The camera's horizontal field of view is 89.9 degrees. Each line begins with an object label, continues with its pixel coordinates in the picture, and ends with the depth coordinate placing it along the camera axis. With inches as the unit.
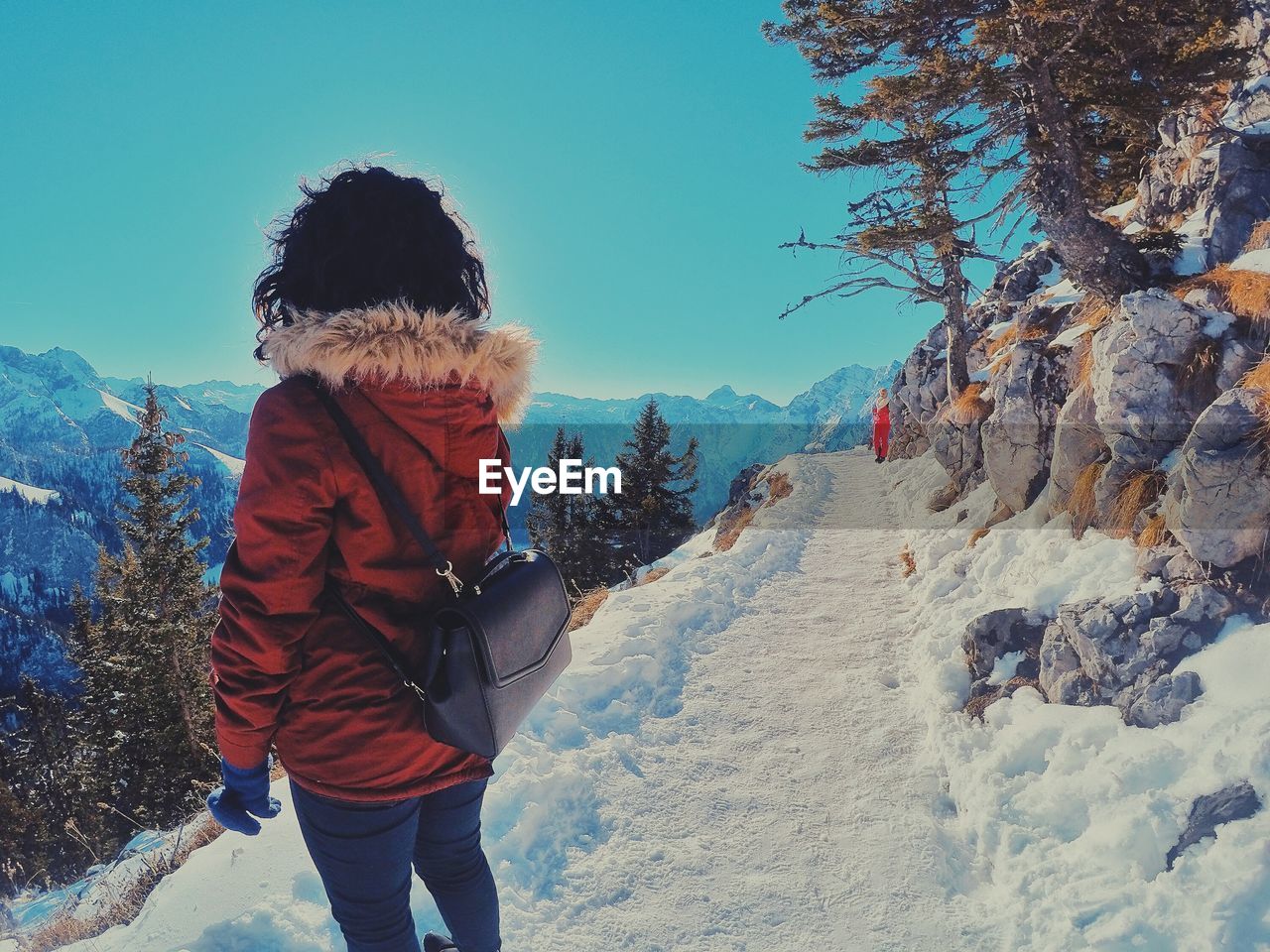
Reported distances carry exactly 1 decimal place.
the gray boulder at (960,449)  439.2
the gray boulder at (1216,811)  122.2
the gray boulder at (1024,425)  317.4
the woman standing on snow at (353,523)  66.9
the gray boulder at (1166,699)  151.3
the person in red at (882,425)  861.8
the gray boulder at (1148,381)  224.1
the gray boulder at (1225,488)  166.7
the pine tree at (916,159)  353.4
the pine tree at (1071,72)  323.6
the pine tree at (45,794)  936.9
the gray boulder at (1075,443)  261.9
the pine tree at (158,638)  668.1
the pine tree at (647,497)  1104.2
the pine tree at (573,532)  1180.6
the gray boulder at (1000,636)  212.4
